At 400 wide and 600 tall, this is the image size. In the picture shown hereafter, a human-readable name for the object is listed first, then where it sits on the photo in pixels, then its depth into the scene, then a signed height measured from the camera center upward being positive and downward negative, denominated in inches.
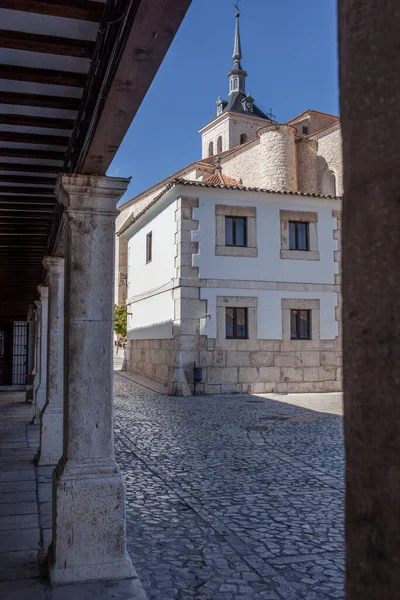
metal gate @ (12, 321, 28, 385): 690.8 -26.8
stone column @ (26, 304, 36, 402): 655.8 -9.4
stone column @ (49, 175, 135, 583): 125.0 -16.1
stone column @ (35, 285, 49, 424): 356.4 -8.3
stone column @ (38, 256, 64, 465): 244.5 -17.4
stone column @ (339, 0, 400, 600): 25.4 +2.0
